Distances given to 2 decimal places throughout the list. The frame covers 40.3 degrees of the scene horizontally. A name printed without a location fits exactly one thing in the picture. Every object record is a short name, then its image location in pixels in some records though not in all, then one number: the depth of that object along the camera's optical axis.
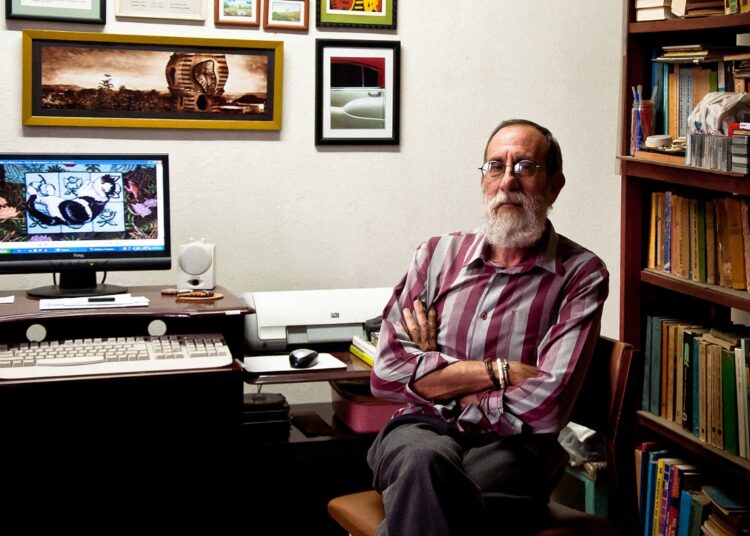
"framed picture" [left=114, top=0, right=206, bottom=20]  3.01
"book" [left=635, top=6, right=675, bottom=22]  2.67
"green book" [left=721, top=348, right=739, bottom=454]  2.53
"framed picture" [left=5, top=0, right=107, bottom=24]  2.90
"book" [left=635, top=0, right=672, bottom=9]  2.66
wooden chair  2.15
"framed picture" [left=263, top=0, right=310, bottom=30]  3.14
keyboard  2.38
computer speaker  2.87
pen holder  2.79
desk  2.44
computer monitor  2.71
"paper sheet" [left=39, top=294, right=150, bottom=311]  2.62
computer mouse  2.68
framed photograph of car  3.23
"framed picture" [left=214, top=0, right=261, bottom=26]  3.10
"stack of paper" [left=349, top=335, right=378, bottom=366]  2.77
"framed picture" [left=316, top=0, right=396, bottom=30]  3.20
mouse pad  2.67
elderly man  2.06
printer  2.89
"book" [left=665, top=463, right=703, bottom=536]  2.71
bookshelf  2.63
